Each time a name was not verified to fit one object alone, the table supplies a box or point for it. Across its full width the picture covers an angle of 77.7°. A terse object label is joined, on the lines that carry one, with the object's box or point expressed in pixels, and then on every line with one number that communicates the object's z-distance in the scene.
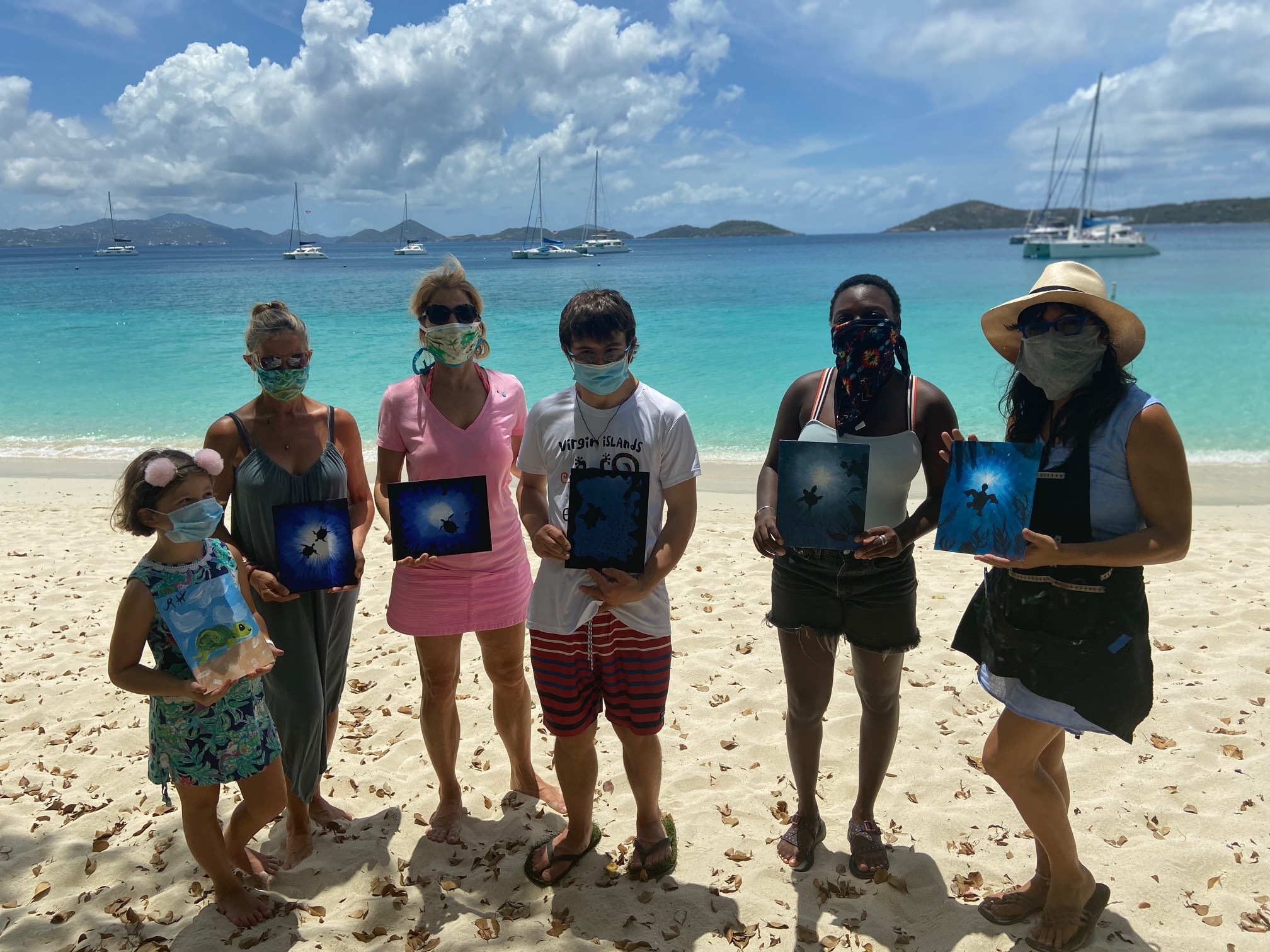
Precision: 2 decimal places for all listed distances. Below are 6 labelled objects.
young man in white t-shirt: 2.89
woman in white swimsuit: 3.00
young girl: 2.64
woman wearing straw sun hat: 2.45
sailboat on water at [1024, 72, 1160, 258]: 65.44
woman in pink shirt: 3.36
